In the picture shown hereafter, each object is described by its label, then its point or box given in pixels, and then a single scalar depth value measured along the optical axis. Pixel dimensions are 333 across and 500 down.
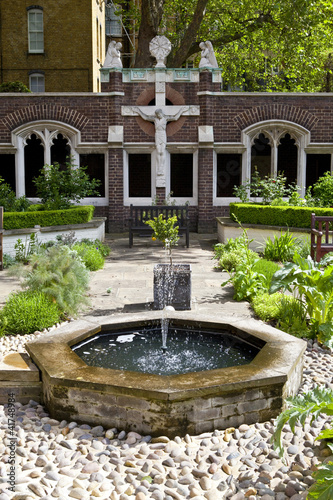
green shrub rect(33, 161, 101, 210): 13.52
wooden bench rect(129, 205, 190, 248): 13.61
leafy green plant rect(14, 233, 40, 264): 10.95
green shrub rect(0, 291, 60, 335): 6.36
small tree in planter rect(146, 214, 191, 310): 7.42
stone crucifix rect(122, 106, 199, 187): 16.06
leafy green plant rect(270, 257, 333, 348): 5.69
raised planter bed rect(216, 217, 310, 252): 12.30
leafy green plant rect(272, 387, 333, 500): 2.91
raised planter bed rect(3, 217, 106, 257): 11.29
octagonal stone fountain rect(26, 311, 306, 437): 4.09
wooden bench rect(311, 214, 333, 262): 9.10
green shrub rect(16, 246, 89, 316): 6.93
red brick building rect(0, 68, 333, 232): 16.09
